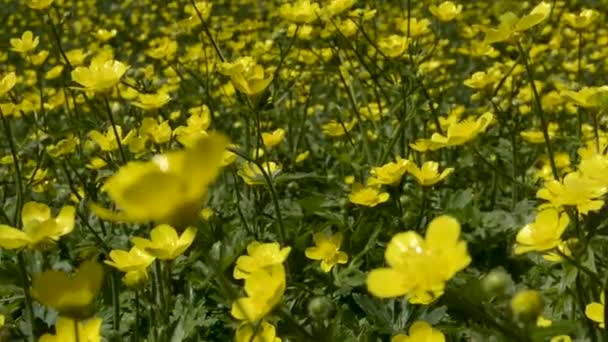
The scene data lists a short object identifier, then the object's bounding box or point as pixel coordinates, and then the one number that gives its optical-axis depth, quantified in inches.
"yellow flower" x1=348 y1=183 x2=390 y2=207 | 19.3
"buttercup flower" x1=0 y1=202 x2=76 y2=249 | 14.0
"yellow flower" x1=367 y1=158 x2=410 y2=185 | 18.5
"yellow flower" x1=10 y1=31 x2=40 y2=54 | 25.5
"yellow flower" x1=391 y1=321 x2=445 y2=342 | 11.9
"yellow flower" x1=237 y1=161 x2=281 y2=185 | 19.4
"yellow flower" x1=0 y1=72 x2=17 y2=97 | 20.9
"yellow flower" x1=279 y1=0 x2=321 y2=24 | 23.2
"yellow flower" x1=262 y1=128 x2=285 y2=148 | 25.1
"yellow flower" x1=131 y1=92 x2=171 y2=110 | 22.3
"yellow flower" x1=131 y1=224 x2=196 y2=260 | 13.3
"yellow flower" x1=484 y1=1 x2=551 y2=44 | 16.9
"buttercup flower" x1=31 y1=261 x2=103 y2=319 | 9.8
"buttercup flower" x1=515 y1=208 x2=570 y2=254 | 12.3
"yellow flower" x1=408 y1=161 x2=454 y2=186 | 18.3
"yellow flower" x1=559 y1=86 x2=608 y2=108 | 16.1
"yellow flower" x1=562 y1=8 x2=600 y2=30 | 24.5
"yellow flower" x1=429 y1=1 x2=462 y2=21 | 26.7
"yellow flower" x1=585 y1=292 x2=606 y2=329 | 12.1
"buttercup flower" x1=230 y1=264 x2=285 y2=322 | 10.8
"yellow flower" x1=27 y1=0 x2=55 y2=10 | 22.7
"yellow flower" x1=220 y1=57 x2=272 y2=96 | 17.5
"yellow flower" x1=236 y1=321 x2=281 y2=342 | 11.8
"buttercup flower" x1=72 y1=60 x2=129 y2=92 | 19.1
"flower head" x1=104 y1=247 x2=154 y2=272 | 14.7
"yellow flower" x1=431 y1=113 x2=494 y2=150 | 17.3
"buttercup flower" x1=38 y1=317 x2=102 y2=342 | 12.8
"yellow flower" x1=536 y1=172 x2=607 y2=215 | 12.9
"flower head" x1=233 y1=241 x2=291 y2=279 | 14.1
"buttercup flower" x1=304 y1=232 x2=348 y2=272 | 18.2
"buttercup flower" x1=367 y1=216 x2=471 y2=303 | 9.4
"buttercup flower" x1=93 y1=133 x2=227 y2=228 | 7.6
